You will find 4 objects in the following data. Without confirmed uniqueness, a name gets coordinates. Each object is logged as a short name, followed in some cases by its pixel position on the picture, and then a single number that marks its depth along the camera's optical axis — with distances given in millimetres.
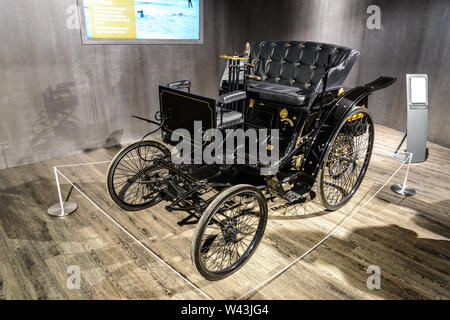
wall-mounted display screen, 3799
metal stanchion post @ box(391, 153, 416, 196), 3196
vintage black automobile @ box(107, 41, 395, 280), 2213
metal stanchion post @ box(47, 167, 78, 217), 2712
